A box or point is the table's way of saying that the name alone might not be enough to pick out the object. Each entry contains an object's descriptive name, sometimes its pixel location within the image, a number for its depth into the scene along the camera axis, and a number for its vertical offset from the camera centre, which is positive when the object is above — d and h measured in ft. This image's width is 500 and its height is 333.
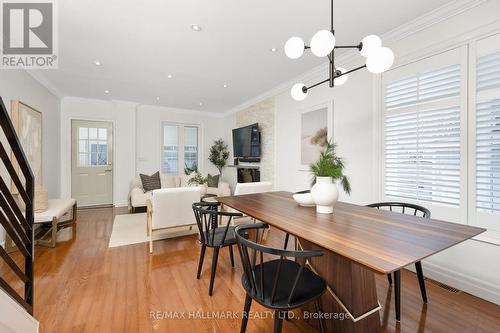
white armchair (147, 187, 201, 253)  10.18 -1.99
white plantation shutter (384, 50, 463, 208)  7.27 +1.19
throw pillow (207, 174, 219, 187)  20.78 -1.48
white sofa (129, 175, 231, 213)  16.42 -2.01
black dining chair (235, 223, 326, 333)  3.88 -2.32
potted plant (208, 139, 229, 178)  23.01 +1.05
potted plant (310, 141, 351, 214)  5.57 -0.37
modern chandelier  4.56 +2.40
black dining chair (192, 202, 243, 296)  6.79 -2.30
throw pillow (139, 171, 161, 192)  18.70 -1.46
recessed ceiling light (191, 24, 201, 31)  8.18 +4.91
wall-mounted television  17.49 +1.91
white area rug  11.06 -3.62
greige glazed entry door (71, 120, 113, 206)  18.48 +0.15
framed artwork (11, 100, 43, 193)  10.60 +1.66
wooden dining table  3.36 -1.24
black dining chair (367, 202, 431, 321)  5.73 -2.95
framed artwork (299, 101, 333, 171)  11.64 +1.85
